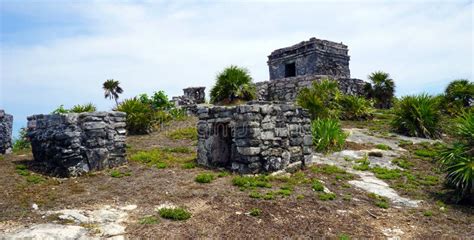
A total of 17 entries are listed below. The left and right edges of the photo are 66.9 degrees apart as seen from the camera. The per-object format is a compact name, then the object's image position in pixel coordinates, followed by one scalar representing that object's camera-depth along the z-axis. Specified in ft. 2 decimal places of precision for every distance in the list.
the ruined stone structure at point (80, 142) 30.86
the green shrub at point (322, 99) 52.08
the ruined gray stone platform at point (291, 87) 65.82
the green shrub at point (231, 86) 59.77
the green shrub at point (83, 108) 54.49
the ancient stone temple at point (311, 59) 79.15
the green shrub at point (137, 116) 56.44
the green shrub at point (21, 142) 53.58
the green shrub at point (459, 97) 64.59
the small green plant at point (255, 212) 22.26
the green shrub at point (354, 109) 60.64
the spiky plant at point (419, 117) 50.08
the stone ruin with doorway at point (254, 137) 30.78
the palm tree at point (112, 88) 83.71
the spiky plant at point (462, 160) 26.40
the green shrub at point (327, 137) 41.11
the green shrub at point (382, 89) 69.51
